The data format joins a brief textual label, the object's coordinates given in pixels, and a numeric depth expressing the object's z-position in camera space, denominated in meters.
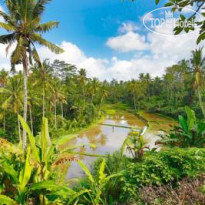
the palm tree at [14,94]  15.78
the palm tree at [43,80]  18.81
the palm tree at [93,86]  30.73
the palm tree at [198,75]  19.32
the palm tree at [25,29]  9.57
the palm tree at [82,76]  29.31
